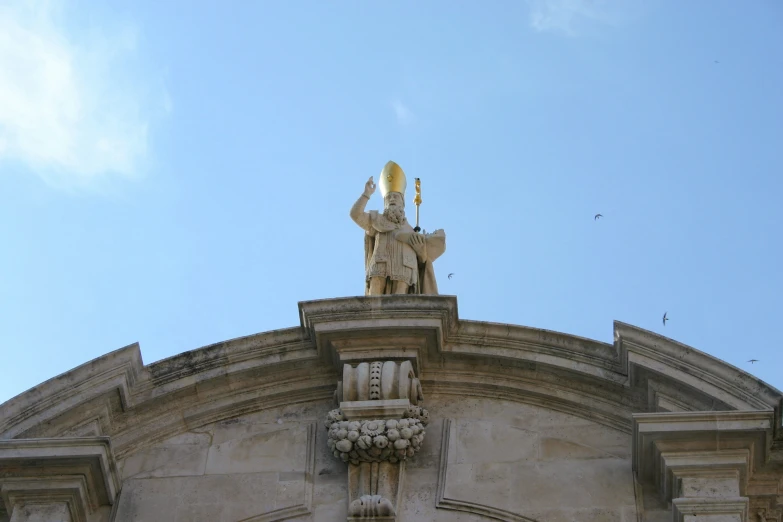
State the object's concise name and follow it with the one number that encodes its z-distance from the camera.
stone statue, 15.69
